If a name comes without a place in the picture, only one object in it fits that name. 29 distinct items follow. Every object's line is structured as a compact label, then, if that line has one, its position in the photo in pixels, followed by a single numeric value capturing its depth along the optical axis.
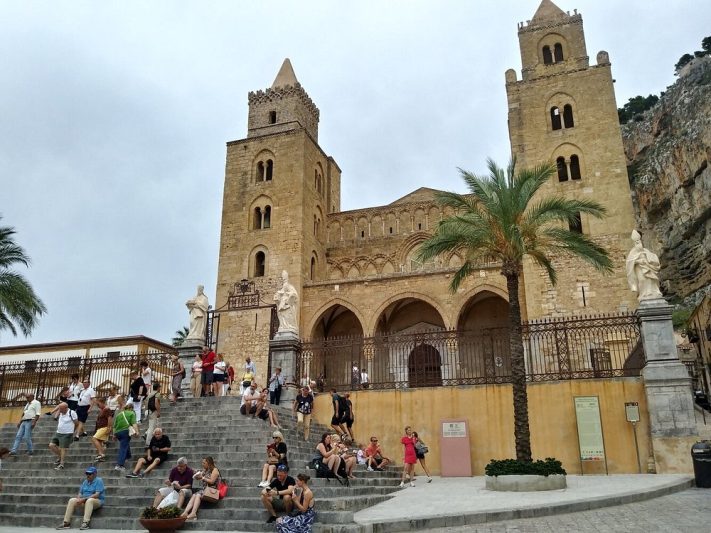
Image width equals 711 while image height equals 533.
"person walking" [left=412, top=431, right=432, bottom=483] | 12.29
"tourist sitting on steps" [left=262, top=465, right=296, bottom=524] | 7.62
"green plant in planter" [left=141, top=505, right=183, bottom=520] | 7.38
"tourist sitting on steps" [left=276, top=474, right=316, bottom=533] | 7.12
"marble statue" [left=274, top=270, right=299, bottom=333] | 15.42
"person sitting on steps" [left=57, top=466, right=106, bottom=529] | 8.13
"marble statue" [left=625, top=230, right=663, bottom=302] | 12.85
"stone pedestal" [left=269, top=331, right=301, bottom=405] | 15.05
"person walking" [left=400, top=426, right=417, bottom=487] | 11.79
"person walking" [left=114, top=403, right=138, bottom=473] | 10.20
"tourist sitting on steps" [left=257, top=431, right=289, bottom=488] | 8.53
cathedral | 23.55
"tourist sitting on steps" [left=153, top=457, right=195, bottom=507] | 8.15
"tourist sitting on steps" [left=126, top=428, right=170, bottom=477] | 9.79
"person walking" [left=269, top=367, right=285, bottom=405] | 14.68
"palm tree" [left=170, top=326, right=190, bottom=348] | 43.34
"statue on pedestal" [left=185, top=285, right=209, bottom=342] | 16.25
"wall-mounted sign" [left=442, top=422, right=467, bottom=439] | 13.10
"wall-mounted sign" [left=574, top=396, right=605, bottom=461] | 12.23
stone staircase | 8.00
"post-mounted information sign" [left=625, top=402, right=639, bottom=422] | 12.05
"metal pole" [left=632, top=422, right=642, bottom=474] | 12.15
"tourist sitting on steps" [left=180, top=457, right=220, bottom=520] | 7.93
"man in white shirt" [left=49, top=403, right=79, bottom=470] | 11.42
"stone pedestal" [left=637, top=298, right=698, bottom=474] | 11.72
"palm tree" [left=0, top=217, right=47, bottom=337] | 18.31
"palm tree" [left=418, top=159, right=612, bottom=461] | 12.20
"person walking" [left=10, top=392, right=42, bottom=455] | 12.02
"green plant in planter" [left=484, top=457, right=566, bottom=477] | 10.04
